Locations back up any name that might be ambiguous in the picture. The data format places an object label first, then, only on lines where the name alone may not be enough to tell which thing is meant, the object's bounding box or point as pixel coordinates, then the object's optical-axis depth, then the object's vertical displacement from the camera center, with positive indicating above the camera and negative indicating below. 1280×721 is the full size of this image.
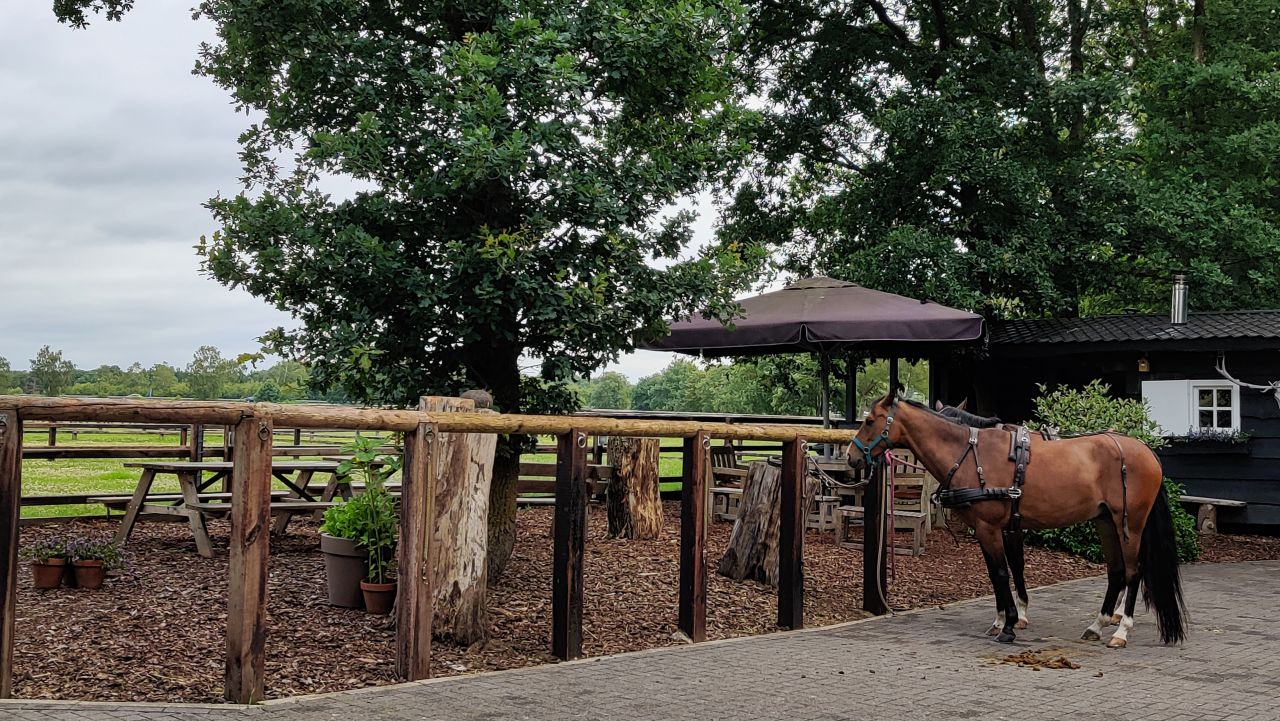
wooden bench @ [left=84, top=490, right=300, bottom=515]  10.42 -1.08
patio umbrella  11.35 +0.83
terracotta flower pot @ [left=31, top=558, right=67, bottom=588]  7.61 -1.30
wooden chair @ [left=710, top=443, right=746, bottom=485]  13.82 -0.83
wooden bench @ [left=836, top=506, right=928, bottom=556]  11.55 -1.34
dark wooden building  14.79 +0.30
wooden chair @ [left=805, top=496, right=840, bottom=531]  12.55 -1.34
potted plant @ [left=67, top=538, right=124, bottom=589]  7.68 -1.23
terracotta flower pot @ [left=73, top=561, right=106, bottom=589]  7.68 -1.32
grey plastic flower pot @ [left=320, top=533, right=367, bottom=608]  7.24 -1.19
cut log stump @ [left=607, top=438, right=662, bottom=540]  11.16 -1.00
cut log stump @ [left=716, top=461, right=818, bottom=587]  9.46 -1.15
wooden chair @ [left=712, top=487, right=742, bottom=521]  13.00 -1.31
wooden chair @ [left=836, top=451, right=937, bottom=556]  11.59 -1.20
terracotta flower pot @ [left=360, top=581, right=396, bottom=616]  7.16 -1.35
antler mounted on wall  14.37 +0.33
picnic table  9.05 -0.95
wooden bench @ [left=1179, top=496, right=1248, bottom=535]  14.62 -1.39
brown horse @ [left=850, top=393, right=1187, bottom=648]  7.74 -0.59
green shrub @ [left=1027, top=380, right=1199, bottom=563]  12.43 -0.25
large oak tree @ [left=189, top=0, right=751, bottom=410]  7.63 +1.56
